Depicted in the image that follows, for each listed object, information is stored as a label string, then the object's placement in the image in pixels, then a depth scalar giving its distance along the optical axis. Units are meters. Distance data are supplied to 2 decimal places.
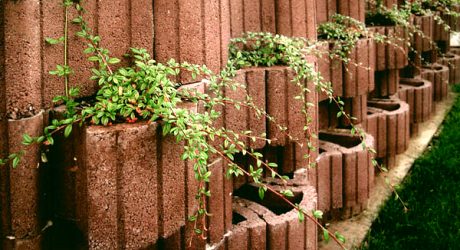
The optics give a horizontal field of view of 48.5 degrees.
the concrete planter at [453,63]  7.21
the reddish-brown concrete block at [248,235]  2.36
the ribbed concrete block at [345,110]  3.68
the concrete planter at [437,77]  6.41
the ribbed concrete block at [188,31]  1.90
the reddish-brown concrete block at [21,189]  1.57
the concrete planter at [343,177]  3.43
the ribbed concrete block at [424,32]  5.46
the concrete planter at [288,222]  2.45
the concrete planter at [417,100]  5.56
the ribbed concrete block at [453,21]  6.80
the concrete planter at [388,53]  4.43
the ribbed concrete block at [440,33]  6.20
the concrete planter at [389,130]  4.41
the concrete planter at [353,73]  3.40
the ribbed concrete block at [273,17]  2.66
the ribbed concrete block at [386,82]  4.76
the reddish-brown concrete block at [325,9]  3.59
